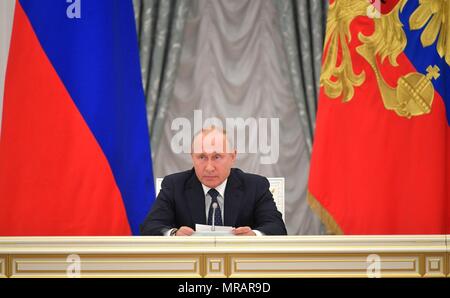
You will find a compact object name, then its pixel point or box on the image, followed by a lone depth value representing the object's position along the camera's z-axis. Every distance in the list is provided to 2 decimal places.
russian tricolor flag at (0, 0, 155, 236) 9.97
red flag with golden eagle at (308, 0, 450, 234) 9.87
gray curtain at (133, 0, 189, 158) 10.80
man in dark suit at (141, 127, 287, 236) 9.21
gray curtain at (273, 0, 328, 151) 10.86
